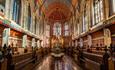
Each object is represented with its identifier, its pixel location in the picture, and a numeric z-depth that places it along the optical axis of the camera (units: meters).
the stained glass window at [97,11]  7.55
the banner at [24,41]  8.94
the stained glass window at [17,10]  7.65
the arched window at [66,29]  23.49
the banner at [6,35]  5.80
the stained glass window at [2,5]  5.92
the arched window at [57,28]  24.25
